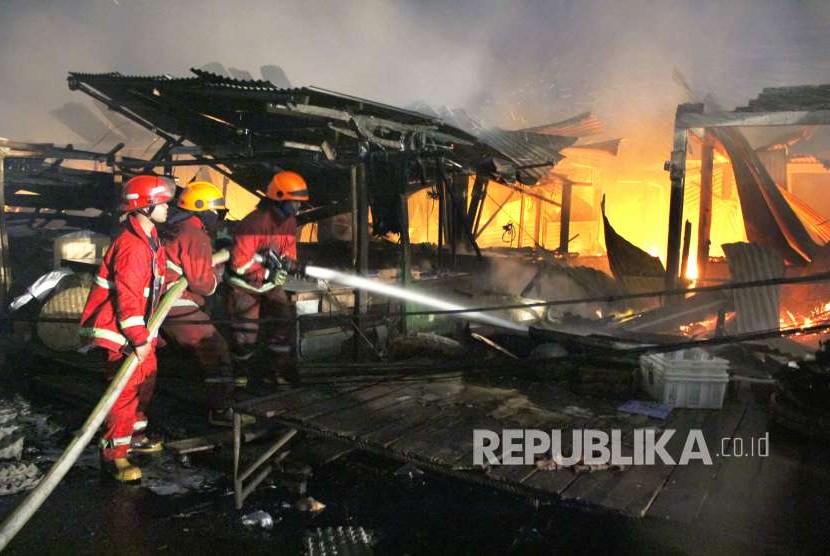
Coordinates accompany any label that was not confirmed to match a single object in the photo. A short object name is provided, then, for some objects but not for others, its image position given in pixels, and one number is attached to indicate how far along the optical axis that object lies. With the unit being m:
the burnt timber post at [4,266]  9.63
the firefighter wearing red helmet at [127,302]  4.82
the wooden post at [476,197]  12.15
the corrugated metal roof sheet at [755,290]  9.41
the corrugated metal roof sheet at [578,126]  17.67
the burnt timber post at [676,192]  9.55
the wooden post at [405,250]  8.76
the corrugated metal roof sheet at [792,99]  8.79
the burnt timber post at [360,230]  7.69
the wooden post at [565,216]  15.25
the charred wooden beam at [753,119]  8.58
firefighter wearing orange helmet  6.76
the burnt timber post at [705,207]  12.03
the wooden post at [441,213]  10.34
